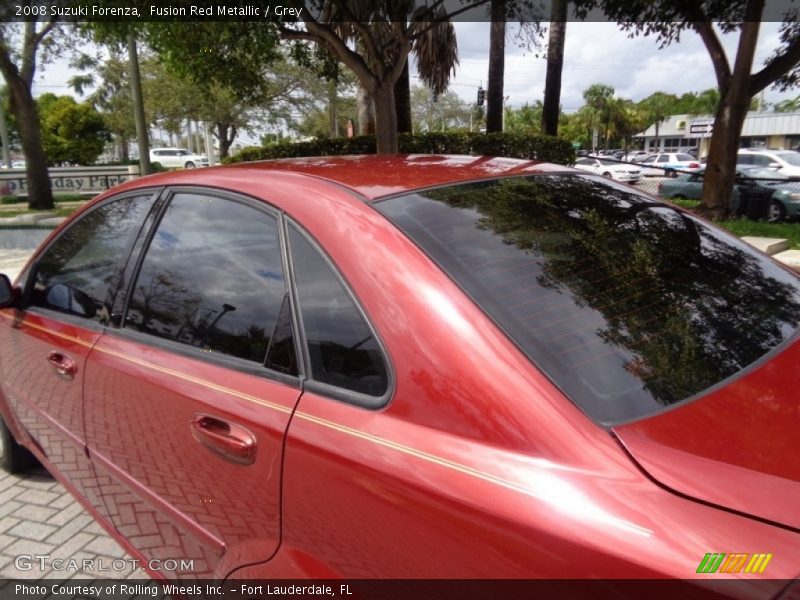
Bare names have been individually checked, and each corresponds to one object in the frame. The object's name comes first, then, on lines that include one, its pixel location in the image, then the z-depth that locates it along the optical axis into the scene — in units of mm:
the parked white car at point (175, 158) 43562
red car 1080
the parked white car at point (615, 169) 25206
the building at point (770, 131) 48125
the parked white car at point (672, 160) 29425
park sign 23953
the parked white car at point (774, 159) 16719
